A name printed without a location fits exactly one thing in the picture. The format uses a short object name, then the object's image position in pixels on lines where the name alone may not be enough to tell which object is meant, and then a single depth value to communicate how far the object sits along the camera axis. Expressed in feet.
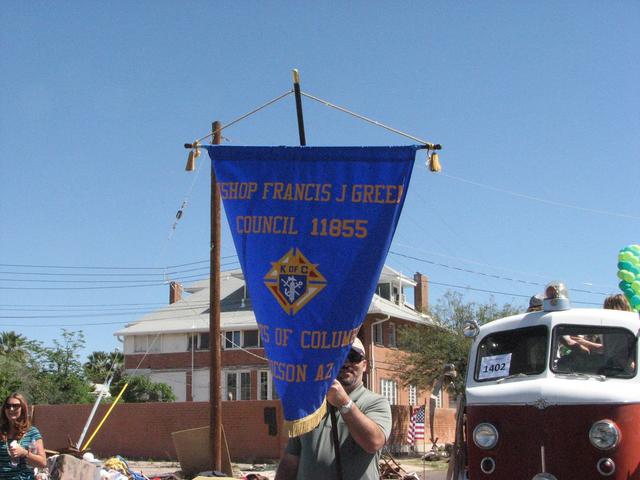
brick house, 133.28
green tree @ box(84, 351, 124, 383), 198.40
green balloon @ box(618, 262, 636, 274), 32.17
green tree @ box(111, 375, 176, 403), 134.62
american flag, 86.82
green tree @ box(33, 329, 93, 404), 128.67
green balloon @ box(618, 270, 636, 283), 32.30
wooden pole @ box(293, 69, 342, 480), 14.43
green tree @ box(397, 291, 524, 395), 119.03
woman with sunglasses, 23.98
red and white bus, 23.26
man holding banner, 13.93
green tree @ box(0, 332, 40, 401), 107.65
